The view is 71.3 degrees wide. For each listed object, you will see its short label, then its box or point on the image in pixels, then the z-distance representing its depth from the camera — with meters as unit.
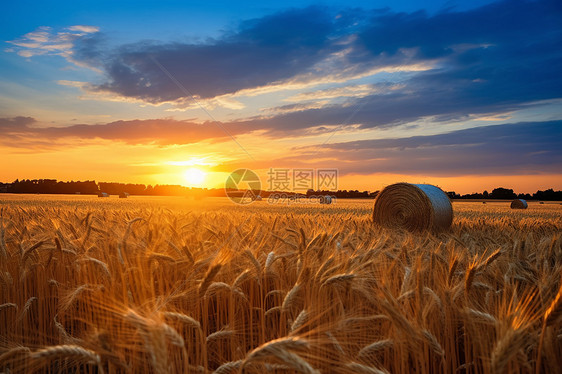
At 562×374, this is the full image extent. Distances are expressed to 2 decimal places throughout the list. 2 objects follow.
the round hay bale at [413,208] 10.05
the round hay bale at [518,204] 24.68
